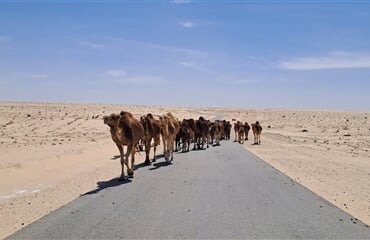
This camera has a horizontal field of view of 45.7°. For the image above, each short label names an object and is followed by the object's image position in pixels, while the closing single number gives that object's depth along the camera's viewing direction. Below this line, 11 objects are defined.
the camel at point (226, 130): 37.19
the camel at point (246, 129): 36.84
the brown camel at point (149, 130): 18.60
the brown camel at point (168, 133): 18.95
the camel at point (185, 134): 24.66
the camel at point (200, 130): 26.45
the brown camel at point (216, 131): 30.42
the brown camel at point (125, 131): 13.99
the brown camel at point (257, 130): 32.56
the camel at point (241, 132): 34.03
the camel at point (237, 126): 34.84
